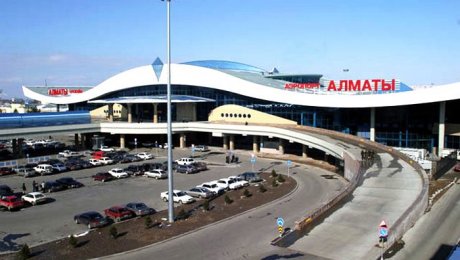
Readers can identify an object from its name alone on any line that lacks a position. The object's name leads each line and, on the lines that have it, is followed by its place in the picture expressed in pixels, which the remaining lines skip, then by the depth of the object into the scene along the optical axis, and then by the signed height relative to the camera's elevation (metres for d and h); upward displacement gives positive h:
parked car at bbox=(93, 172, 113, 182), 47.22 -7.23
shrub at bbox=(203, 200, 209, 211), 33.19 -7.24
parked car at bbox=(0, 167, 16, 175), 51.94 -7.32
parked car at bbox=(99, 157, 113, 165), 57.99 -6.67
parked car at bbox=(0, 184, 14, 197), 39.12 -7.48
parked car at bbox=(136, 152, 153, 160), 61.92 -6.43
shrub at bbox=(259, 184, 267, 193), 39.73 -7.08
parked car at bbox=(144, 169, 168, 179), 48.22 -7.01
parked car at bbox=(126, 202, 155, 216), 32.31 -7.36
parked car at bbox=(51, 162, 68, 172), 52.88 -7.00
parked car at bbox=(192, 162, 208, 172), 52.25 -6.68
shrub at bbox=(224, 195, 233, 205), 35.34 -7.21
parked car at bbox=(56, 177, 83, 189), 43.69 -7.33
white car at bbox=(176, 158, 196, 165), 55.44 -6.43
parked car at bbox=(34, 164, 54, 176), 51.59 -7.03
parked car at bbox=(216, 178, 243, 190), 41.53 -6.92
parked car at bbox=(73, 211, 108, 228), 29.51 -7.52
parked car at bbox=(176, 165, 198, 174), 51.03 -6.80
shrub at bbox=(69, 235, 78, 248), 24.86 -7.55
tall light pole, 29.48 -3.78
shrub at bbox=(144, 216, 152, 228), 28.47 -7.30
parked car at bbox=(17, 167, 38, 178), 50.52 -7.35
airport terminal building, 58.06 +1.98
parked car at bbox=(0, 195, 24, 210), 35.22 -7.57
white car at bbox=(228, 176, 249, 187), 42.84 -6.92
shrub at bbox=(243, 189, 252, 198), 37.80 -7.13
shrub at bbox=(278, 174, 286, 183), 44.03 -6.81
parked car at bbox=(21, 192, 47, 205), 37.06 -7.54
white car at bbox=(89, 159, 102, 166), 57.14 -6.80
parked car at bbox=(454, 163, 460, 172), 48.11 -6.05
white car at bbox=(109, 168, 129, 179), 48.81 -7.06
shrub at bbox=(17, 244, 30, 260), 22.89 -7.61
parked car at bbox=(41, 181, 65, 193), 42.31 -7.50
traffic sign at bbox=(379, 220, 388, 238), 20.62 -5.59
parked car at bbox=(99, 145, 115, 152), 69.39 -6.21
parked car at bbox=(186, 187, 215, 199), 38.28 -7.22
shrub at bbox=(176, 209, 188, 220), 31.30 -7.59
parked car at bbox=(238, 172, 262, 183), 45.00 -6.79
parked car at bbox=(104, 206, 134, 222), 31.08 -7.42
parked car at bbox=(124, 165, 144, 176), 50.56 -6.95
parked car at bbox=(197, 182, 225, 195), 39.41 -7.01
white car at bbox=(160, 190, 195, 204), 36.31 -7.27
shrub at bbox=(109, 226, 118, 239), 26.45 -7.46
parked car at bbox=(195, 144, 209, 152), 70.25 -5.93
